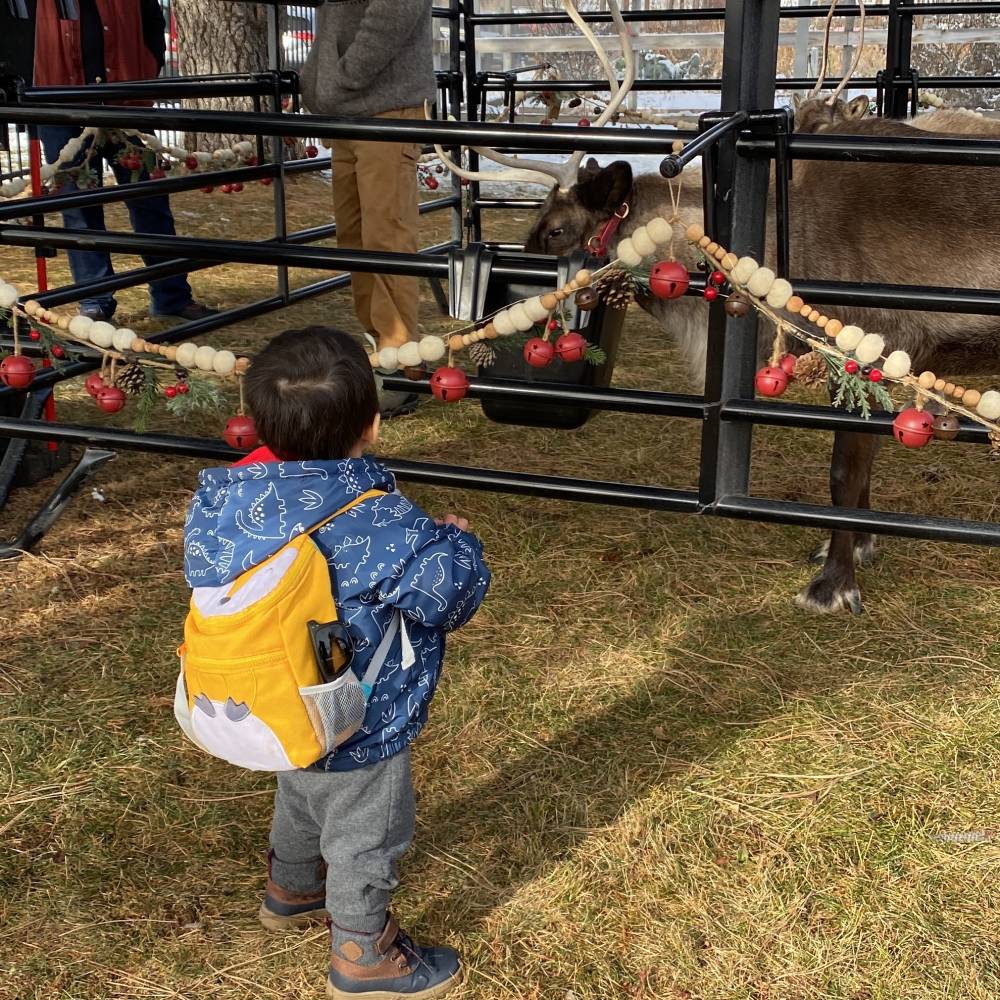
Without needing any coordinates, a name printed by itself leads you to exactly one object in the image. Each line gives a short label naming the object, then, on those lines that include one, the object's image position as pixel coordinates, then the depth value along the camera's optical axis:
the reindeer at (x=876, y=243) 3.50
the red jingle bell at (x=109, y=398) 2.79
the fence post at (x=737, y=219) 2.58
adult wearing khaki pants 4.67
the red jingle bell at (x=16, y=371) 2.90
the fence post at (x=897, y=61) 6.67
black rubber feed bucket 4.27
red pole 4.21
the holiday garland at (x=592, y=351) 2.40
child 1.84
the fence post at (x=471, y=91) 6.51
